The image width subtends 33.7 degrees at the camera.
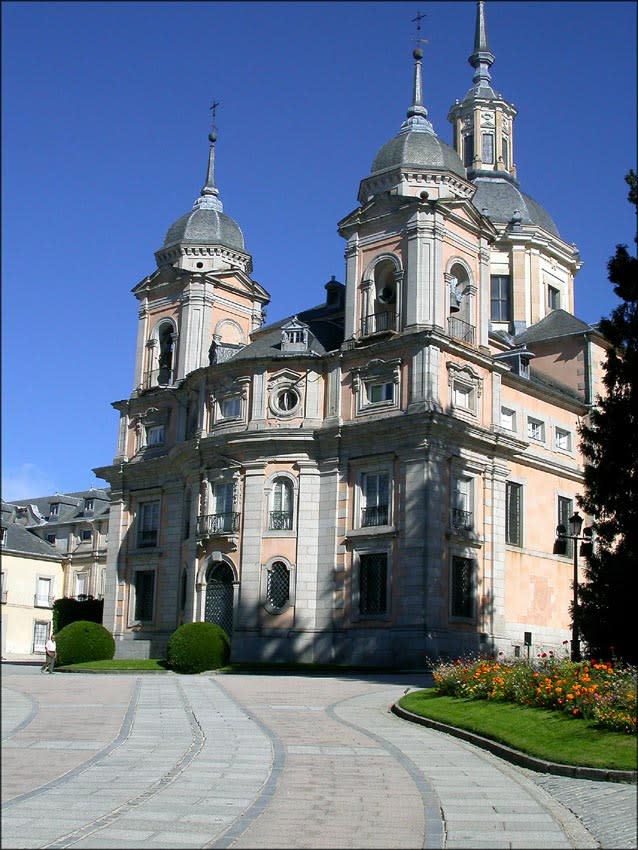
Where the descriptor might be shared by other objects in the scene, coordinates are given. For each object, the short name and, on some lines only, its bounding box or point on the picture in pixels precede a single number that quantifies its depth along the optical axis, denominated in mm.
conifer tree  24969
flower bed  16906
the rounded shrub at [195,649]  36438
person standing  35466
